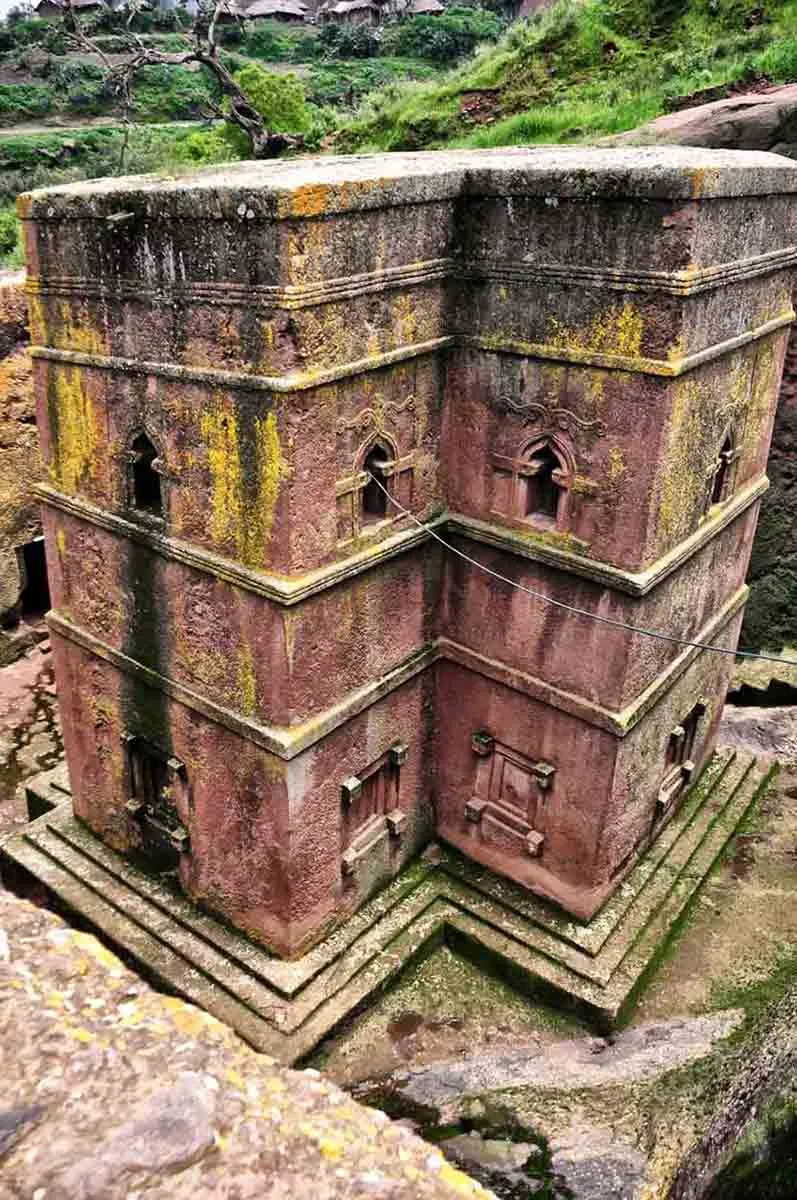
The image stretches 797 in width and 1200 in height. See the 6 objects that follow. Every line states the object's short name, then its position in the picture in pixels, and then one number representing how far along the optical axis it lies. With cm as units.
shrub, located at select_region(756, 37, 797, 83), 1658
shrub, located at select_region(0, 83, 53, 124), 4947
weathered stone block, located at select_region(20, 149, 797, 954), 705
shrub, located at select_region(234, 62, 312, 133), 2978
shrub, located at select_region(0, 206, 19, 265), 2600
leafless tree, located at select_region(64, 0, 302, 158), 2558
